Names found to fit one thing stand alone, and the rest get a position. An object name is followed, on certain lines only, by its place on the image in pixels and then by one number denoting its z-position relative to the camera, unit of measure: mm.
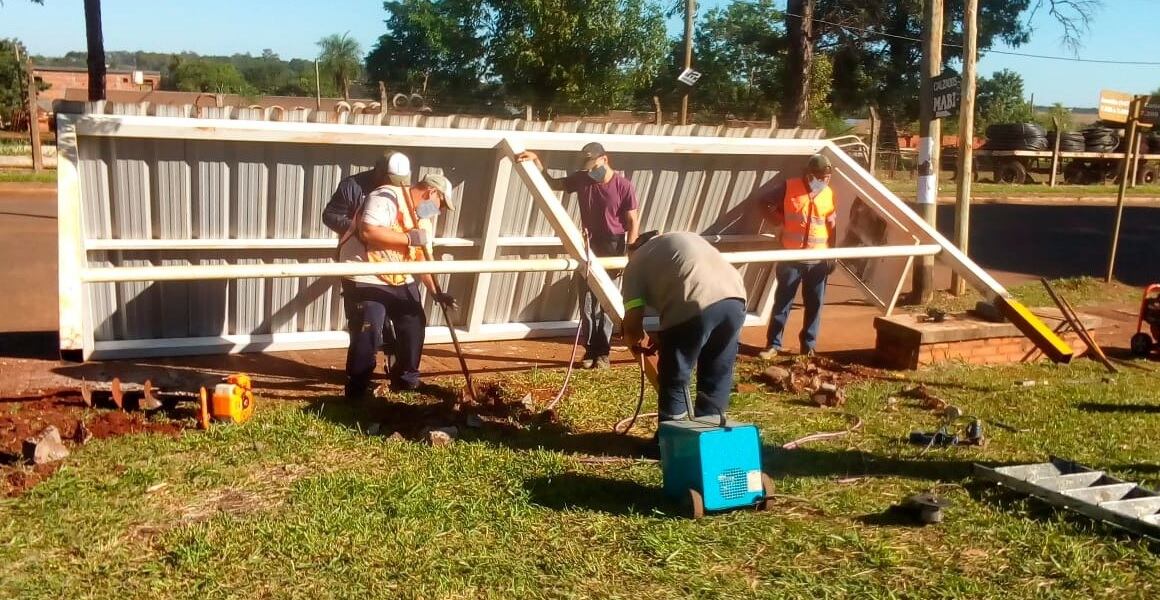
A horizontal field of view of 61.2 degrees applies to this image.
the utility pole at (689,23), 25633
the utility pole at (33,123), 20688
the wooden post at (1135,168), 29569
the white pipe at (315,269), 5441
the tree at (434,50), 42594
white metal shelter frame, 5695
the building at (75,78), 74462
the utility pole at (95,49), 18641
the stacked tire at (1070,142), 32344
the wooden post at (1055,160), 30688
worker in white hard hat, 6527
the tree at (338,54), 87125
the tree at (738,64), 41750
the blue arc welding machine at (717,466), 4668
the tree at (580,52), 33469
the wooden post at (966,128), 11109
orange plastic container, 5984
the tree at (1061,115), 54000
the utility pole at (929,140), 10852
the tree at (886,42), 38219
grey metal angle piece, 4625
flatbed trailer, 31812
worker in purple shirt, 8062
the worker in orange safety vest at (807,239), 8656
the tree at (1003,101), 50906
